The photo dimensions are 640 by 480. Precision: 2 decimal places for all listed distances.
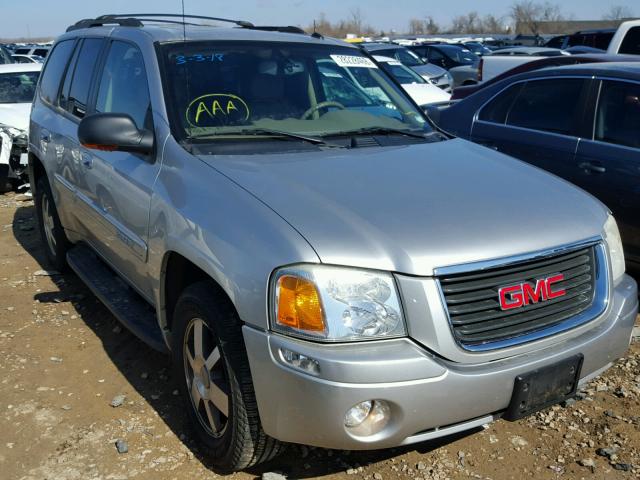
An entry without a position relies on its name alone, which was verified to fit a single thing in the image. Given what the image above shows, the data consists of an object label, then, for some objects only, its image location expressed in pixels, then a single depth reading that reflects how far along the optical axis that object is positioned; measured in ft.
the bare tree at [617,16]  238.05
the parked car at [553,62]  20.13
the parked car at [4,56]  49.55
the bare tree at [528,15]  253.65
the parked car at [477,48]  95.09
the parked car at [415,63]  49.73
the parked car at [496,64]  33.02
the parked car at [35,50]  82.07
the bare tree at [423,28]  298.23
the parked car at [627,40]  30.30
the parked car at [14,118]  26.81
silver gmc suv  7.59
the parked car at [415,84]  36.27
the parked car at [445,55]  70.44
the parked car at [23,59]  63.72
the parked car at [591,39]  50.62
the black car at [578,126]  14.90
